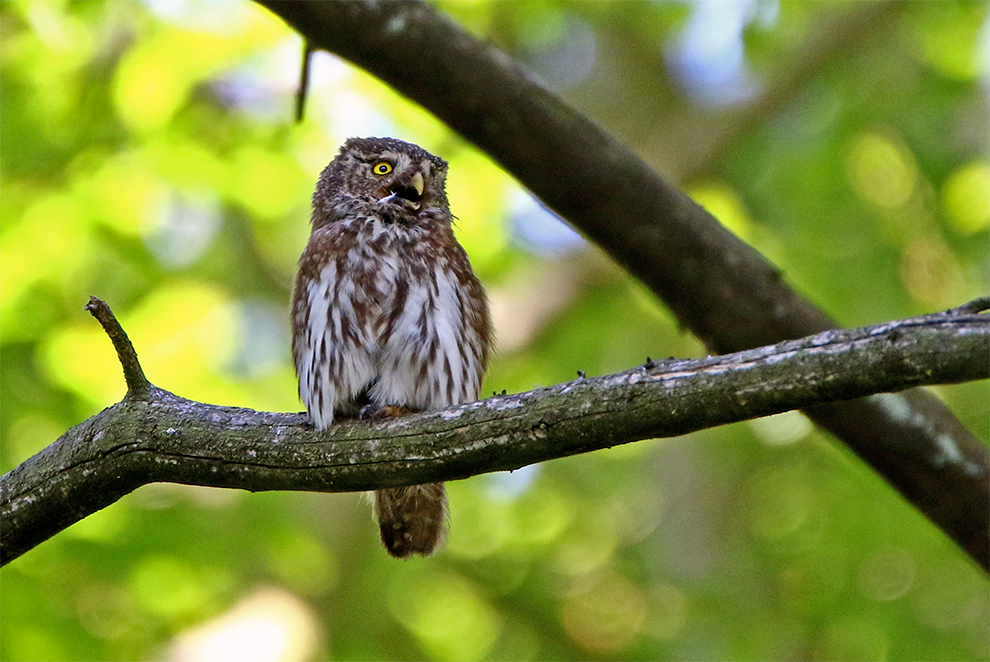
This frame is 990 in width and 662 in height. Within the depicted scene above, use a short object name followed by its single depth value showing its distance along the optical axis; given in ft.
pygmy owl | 25.77
